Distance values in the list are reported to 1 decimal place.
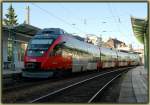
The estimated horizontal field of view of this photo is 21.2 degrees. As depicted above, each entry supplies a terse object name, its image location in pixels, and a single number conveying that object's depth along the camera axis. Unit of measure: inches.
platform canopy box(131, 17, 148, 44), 1055.4
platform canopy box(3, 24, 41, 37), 1288.0
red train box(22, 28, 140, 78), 939.3
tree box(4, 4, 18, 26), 3931.6
